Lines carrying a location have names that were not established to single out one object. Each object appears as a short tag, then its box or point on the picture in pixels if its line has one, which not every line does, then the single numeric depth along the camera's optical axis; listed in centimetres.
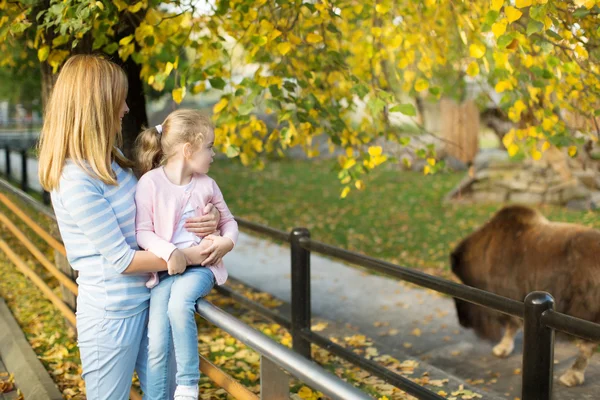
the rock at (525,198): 1364
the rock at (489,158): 1511
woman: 243
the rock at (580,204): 1277
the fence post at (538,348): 338
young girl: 255
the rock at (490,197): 1420
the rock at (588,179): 1322
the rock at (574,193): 1307
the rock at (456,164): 2000
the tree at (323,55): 417
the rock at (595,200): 1257
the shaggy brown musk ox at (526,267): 512
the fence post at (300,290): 522
